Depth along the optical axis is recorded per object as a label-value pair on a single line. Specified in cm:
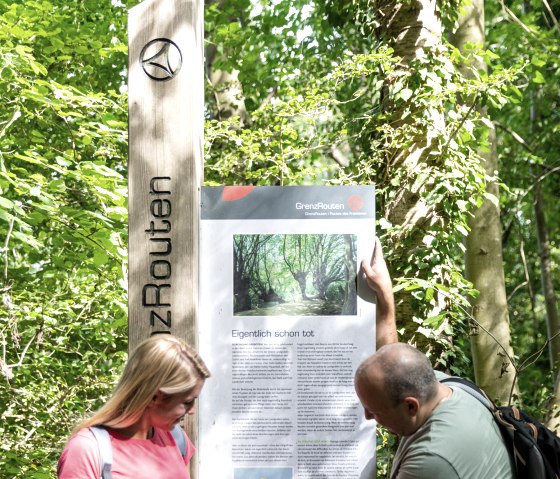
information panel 366
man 269
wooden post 367
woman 297
